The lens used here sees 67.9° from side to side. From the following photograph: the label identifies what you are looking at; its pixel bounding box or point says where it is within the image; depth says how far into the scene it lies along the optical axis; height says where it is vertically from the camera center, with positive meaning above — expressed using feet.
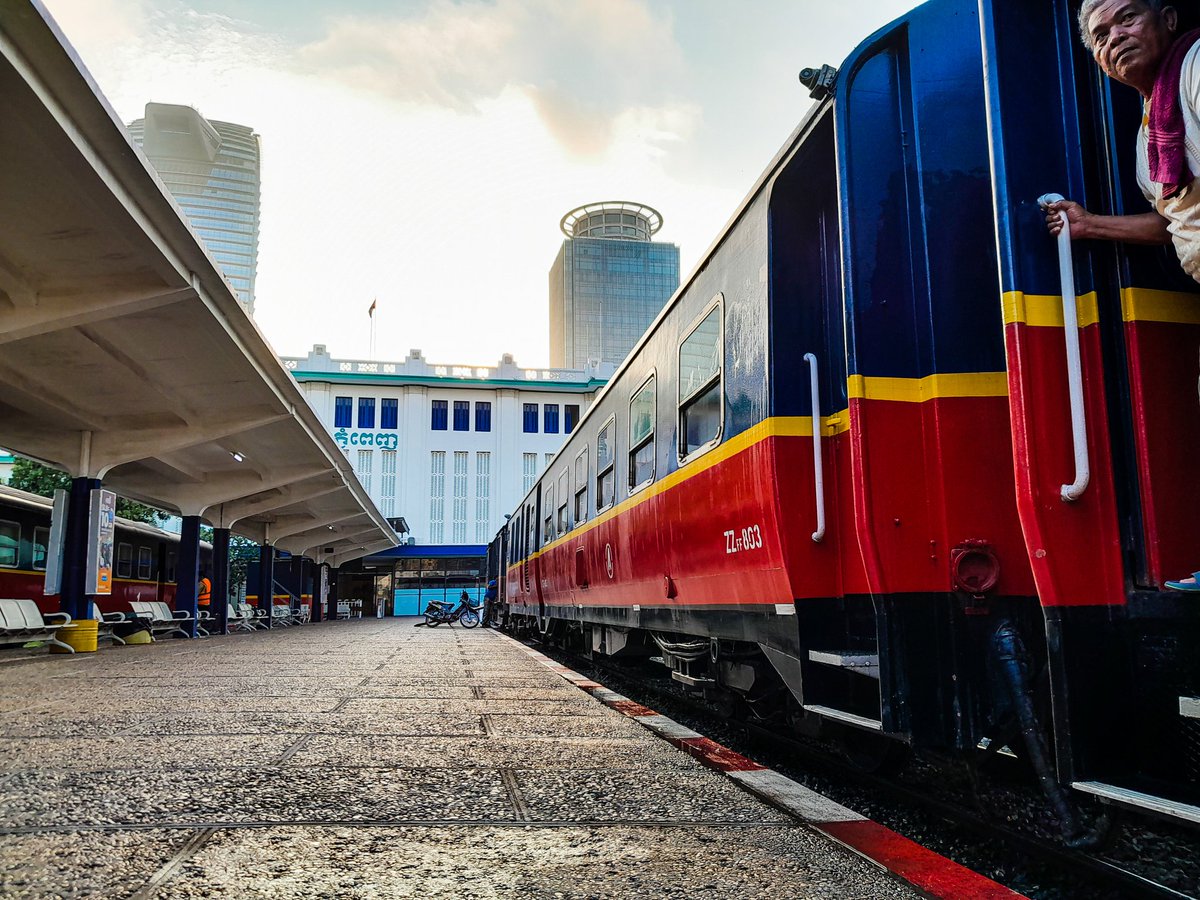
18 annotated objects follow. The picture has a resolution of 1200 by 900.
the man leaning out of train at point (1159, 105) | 7.29 +3.80
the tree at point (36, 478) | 100.73 +12.15
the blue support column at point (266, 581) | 82.43 +0.02
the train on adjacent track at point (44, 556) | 50.98 +1.89
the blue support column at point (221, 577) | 67.10 +0.38
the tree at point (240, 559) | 138.51 +3.59
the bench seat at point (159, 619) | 56.54 -2.29
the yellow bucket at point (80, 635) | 40.27 -2.30
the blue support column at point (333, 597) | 130.11 -2.44
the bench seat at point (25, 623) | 40.99 -1.86
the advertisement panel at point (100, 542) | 41.09 +1.94
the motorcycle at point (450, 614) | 84.84 -3.46
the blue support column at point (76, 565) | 40.55 +0.88
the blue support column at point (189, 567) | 58.29 +1.03
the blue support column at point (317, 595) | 114.52 -1.86
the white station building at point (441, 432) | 152.66 +25.39
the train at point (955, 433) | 7.97 +1.59
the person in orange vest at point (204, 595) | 86.89 -1.27
